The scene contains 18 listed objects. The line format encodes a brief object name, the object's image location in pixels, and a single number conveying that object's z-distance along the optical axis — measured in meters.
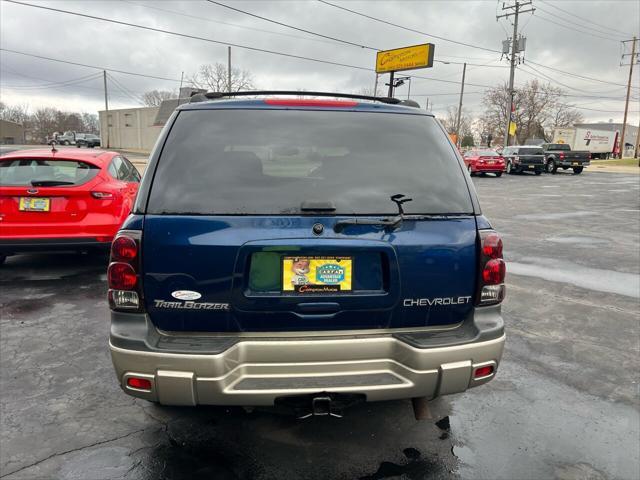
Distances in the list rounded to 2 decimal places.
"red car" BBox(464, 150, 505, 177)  27.97
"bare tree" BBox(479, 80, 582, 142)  79.12
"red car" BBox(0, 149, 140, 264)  5.53
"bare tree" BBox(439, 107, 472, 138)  104.68
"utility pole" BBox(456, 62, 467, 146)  56.73
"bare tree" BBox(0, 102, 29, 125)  101.38
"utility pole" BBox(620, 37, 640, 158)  56.28
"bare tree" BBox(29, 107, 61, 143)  96.56
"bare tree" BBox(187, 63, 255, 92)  65.56
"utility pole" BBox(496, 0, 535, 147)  41.46
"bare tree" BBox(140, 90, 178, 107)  88.31
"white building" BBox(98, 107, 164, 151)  61.59
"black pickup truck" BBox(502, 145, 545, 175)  30.13
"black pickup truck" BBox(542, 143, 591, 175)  31.62
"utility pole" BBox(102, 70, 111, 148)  69.06
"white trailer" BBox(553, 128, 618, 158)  55.62
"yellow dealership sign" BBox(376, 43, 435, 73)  44.66
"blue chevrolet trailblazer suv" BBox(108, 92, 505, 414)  2.23
